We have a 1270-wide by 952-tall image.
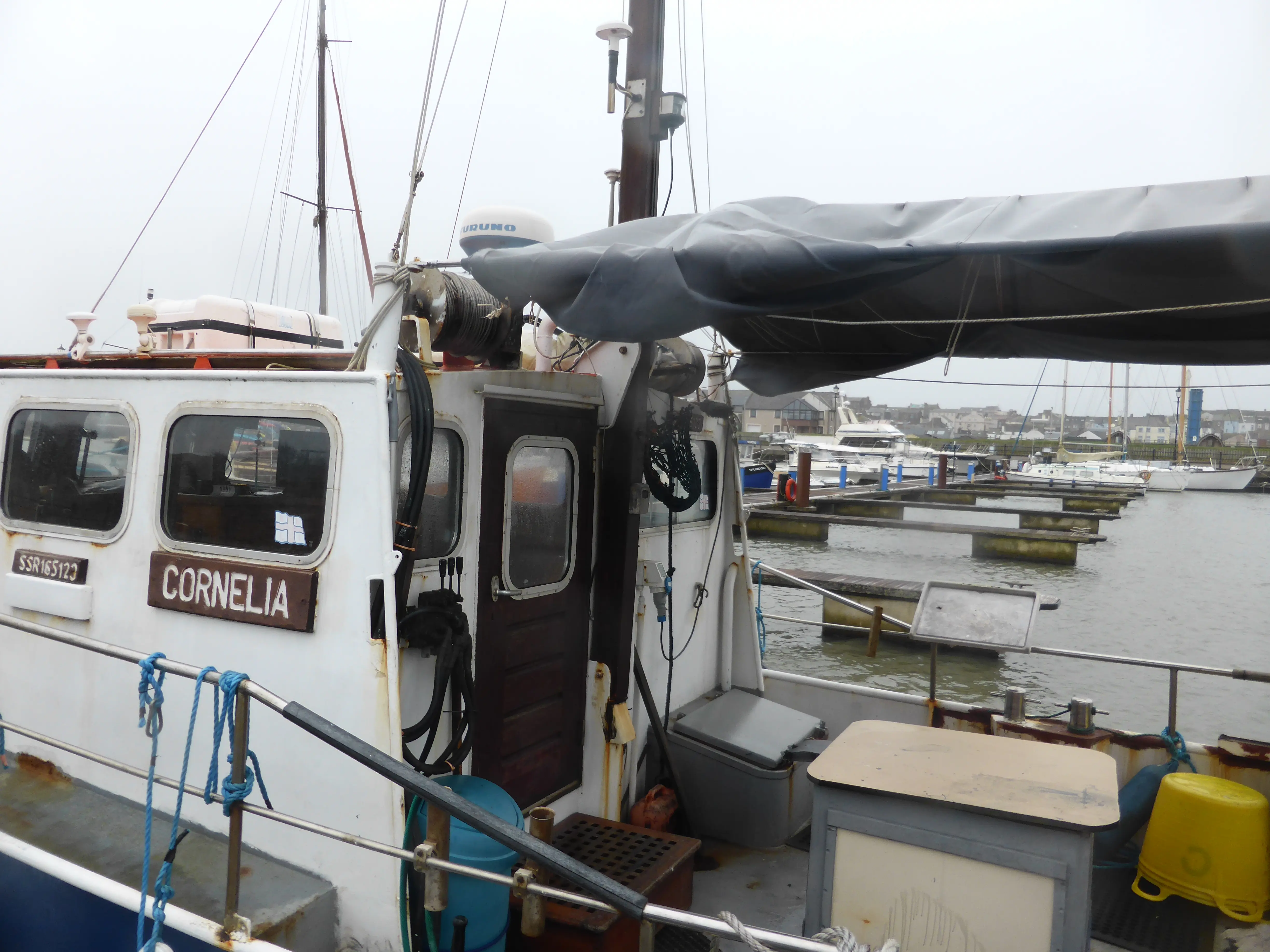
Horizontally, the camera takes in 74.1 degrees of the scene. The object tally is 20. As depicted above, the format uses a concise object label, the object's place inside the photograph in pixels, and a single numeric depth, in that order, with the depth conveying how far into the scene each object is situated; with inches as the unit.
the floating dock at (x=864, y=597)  549.6
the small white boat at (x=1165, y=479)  2213.3
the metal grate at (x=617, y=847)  138.2
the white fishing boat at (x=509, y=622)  104.7
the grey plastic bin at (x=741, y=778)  177.9
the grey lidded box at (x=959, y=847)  98.7
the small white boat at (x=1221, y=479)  2230.6
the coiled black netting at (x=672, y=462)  175.3
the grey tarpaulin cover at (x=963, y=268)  104.2
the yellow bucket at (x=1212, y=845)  148.0
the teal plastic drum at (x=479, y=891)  111.8
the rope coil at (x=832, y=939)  79.7
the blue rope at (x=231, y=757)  99.0
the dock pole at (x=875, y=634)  269.4
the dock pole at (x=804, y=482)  1041.5
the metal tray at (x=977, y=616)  183.2
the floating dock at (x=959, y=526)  904.3
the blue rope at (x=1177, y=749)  174.9
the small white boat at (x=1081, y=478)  1943.9
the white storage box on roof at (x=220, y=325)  186.2
